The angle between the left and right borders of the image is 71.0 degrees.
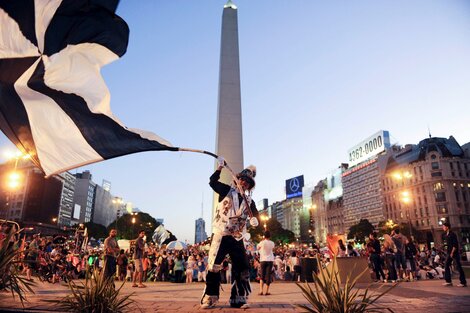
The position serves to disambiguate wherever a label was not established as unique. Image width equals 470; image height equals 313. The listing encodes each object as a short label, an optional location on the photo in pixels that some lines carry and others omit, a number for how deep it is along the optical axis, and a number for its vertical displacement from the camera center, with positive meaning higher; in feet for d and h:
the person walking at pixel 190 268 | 52.60 -1.74
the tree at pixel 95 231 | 256.32 +19.76
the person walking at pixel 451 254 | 29.45 +0.18
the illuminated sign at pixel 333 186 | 400.08 +83.78
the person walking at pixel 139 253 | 37.81 +0.45
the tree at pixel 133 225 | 230.89 +23.26
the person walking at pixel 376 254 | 41.39 +0.28
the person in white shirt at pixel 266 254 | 29.30 +0.23
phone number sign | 309.63 +105.50
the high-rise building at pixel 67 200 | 340.18 +58.16
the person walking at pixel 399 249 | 39.77 +0.83
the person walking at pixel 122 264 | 51.26 -1.04
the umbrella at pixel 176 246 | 94.47 +3.06
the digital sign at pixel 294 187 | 351.25 +72.51
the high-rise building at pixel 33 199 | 252.62 +44.29
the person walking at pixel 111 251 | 31.89 +0.56
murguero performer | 17.13 +0.82
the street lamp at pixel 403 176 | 276.21 +65.56
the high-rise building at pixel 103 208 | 391.24 +60.64
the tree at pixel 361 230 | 258.94 +20.14
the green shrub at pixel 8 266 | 14.82 -0.38
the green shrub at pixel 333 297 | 11.35 -1.38
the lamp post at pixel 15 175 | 52.67 +12.73
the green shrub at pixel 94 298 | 12.95 -1.57
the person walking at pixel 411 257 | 44.66 -0.11
